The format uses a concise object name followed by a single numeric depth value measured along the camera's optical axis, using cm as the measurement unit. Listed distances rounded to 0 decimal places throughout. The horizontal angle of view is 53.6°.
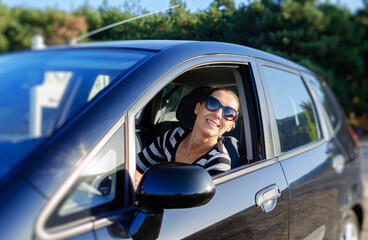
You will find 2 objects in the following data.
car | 103
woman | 180
